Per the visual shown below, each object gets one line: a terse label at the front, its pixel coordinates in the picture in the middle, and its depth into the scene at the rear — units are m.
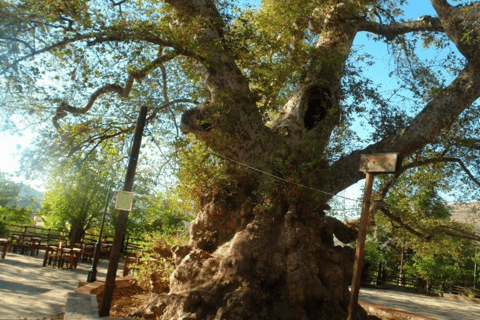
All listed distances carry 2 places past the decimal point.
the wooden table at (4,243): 14.66
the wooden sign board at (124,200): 6.79
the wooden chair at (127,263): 11.97
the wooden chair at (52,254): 13.94
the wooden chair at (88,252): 16.47
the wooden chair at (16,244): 18.12
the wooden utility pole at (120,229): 6.67
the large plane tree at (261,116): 7.08
